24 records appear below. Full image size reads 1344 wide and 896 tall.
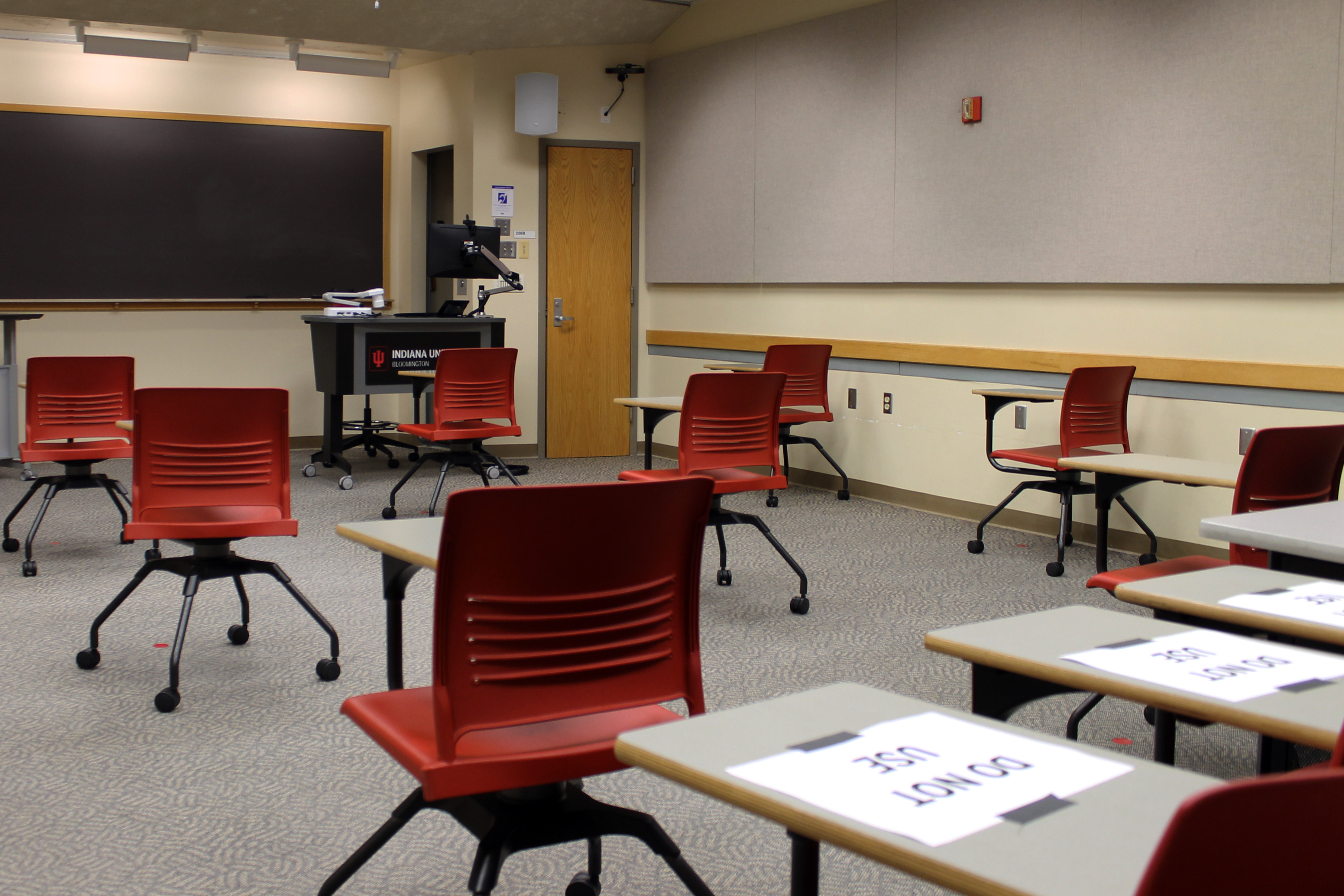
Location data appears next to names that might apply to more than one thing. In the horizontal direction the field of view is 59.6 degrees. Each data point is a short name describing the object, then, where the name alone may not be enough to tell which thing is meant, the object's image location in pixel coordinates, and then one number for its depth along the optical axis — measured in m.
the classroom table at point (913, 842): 0.84
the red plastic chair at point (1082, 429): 4.87
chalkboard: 7.86
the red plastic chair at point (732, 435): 4.12
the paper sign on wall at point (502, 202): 8.12
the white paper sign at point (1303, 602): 1.60
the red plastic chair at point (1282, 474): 2.82
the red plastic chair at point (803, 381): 6.52
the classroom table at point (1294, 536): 1.94
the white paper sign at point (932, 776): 0.94
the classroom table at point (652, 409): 4.62
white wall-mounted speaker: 7.91
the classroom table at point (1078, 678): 1.18
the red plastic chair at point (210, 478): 3.31
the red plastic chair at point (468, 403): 5.73
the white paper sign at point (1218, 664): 1.29
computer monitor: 7.17
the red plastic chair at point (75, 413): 4.78
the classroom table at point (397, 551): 2.05
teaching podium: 7.33
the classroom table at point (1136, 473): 3.31
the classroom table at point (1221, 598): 1.56
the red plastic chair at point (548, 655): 1.66
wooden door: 8.32
